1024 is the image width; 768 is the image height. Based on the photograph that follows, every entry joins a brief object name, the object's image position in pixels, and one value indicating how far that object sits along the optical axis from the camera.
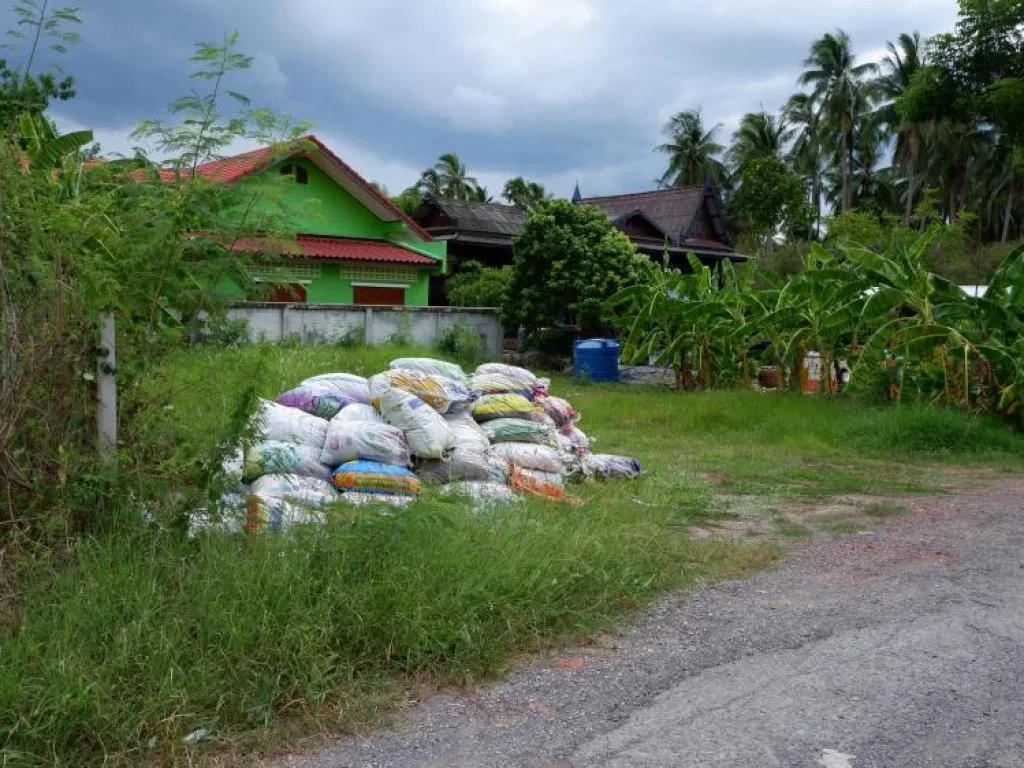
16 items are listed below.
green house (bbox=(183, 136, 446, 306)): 22.22
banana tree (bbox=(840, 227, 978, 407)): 12.39
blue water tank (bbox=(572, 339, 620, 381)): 19.94
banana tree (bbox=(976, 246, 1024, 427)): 11.90
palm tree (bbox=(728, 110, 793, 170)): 51.19
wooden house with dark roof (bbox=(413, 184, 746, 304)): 28.84
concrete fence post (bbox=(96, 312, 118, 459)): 4.32
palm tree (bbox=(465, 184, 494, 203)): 57.59
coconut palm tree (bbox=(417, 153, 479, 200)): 57.06
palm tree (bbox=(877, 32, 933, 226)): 44.72
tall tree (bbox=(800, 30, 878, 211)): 46.78
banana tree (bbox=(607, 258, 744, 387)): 16.28
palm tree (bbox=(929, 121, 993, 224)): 44.75
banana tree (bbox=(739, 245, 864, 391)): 13.67
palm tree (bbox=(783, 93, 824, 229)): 49.00
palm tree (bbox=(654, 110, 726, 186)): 52.82
